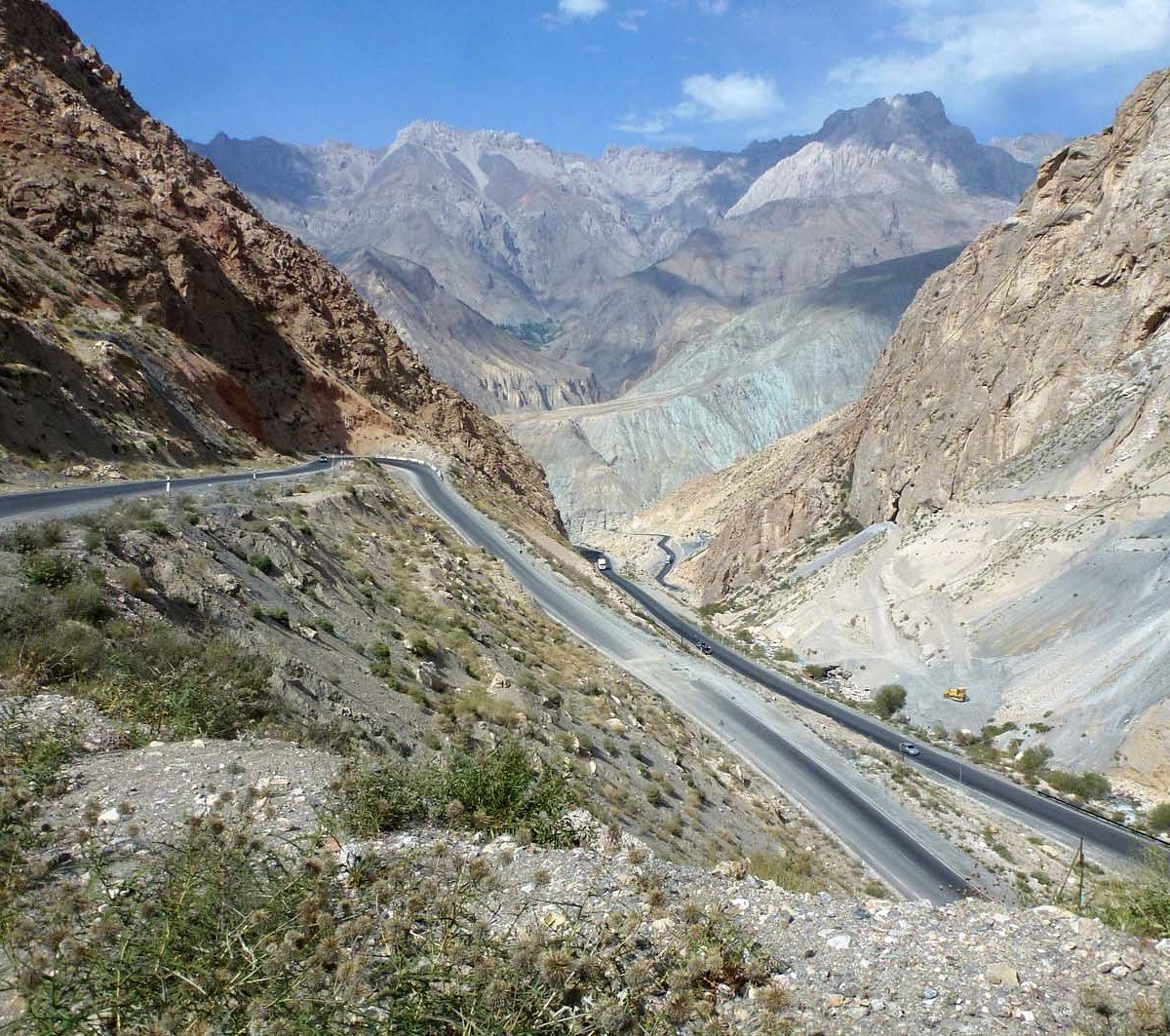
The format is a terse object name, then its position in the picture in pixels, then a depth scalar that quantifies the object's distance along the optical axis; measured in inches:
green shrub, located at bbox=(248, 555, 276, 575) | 617.3
